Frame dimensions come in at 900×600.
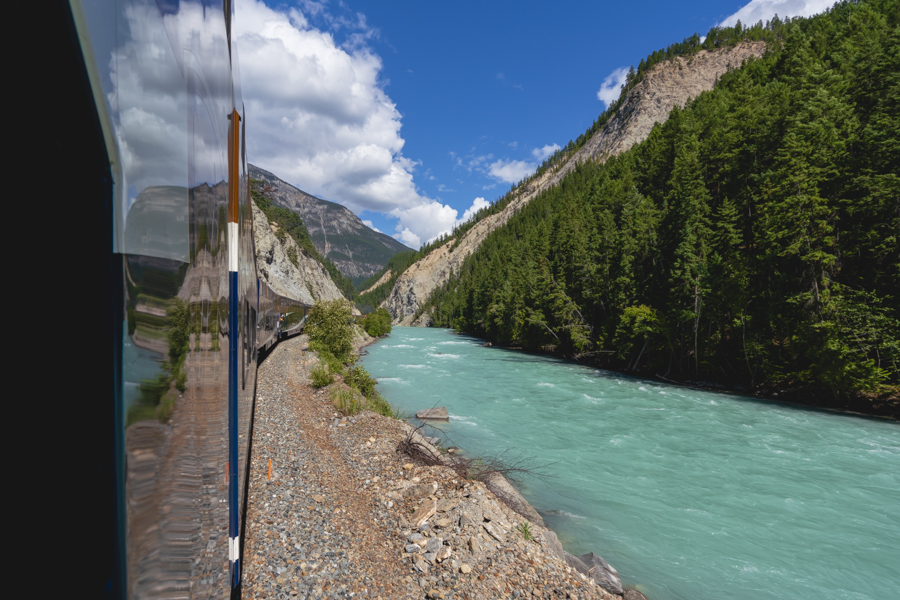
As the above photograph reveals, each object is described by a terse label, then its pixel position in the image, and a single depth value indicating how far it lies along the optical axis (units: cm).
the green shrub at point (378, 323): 5320
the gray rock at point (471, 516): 563
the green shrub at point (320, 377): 1362
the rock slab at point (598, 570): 557
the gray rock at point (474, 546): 515
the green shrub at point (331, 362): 1619
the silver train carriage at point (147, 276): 60
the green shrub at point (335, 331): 2089
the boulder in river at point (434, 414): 1342
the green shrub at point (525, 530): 573
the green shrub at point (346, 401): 1071
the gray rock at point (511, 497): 711
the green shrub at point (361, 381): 1431
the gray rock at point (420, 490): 659
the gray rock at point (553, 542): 591
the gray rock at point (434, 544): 526
